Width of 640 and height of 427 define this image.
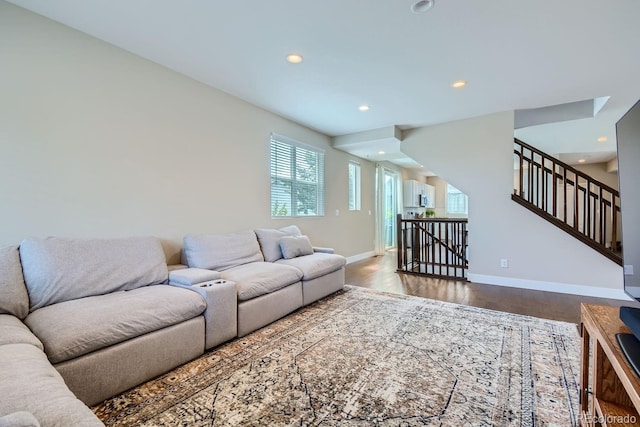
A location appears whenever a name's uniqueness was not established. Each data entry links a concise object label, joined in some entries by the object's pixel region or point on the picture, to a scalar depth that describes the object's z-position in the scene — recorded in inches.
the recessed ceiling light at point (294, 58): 102.7
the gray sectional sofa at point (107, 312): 41.5
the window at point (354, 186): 242.4
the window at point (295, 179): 167.3
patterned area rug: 58.6
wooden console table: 36.5
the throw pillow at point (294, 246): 142.7
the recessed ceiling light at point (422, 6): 75.4
